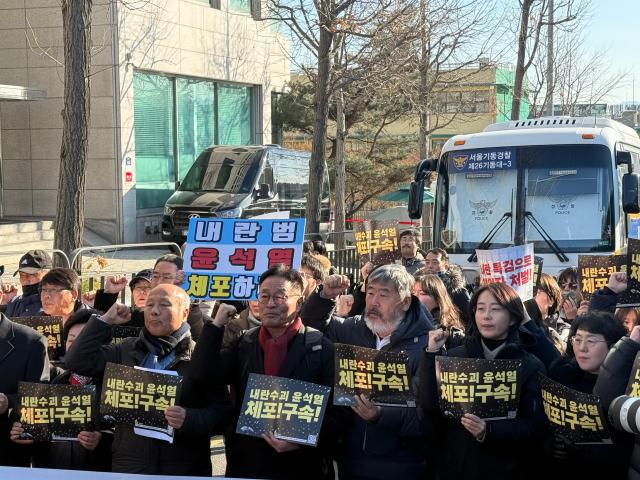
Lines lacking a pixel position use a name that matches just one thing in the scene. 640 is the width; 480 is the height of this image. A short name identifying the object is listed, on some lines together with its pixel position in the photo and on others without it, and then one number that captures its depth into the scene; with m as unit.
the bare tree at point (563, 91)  32.97
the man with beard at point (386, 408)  5.32
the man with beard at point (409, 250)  11.84
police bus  13.33
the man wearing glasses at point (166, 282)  6.77
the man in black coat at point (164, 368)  5.38
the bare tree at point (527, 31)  27.47
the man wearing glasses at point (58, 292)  7.30
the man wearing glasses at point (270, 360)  5.36
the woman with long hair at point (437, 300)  7.00
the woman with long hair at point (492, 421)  5.18
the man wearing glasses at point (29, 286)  8.20
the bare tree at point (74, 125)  11.89
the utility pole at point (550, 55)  28.31
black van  23.86
